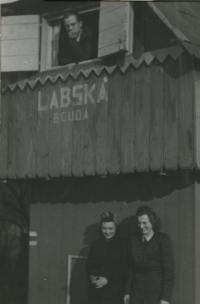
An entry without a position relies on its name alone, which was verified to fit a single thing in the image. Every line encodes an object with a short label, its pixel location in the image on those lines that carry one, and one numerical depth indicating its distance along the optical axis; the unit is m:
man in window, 5.21
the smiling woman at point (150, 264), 4.45
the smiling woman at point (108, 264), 4.88
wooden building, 4.49
